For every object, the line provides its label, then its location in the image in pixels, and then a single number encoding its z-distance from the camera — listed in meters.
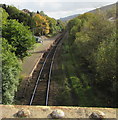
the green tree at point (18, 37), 16.38
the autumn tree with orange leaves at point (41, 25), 54.67
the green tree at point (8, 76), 8.97
